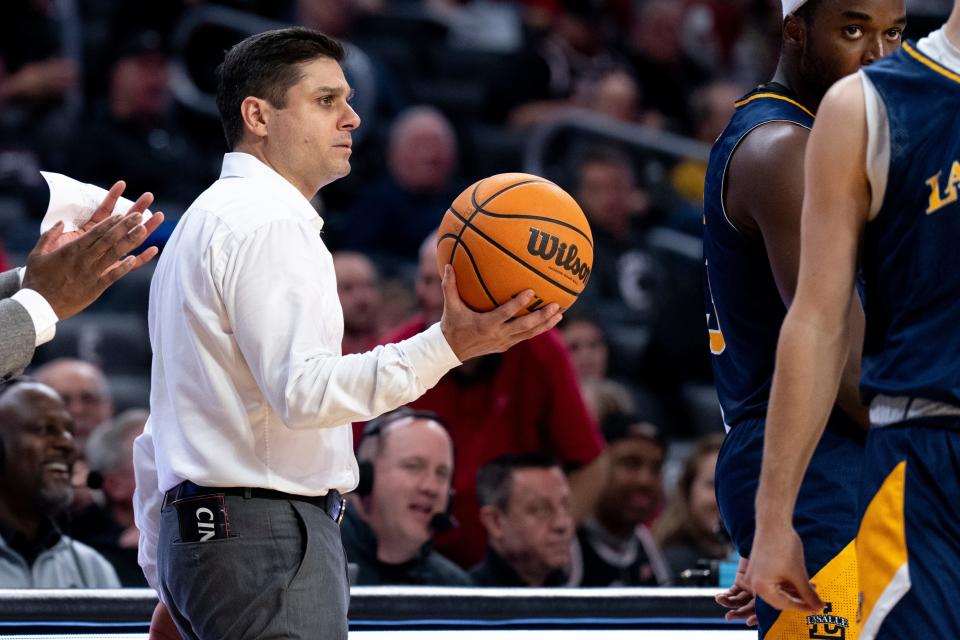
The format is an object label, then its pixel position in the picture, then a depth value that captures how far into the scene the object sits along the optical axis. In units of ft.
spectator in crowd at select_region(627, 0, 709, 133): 71.92
